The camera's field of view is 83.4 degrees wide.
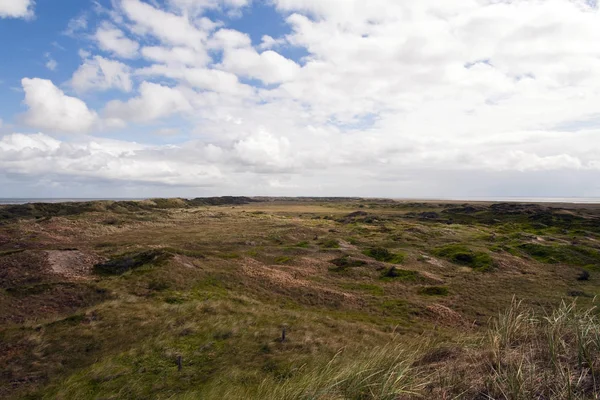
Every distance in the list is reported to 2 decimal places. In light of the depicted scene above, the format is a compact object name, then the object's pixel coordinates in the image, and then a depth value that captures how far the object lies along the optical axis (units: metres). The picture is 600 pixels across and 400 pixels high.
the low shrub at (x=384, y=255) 47.14
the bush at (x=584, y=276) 38.61
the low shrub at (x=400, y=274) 38.19
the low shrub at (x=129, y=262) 34.78
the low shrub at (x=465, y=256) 45.02
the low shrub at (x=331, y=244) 54.84
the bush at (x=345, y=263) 41.56
